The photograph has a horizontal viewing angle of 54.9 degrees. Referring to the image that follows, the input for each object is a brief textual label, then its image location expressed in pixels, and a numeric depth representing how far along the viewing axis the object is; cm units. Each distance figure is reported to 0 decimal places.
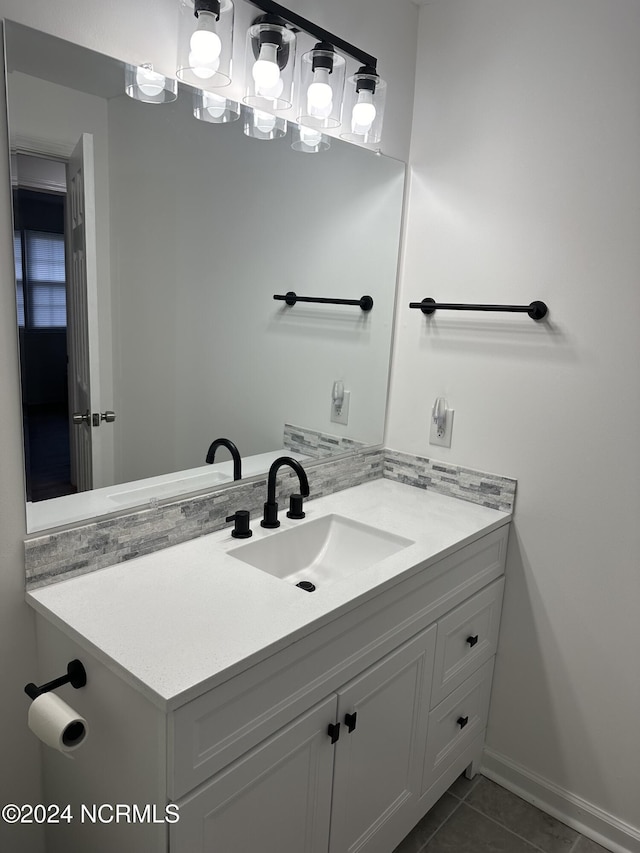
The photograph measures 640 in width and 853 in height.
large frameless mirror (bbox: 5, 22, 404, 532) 126
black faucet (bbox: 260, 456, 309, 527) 169
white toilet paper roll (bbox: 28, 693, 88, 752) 105
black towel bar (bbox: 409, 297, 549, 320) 182
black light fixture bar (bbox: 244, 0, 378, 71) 147
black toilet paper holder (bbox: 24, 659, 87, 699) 119
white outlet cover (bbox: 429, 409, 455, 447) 208
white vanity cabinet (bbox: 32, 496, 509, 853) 108
